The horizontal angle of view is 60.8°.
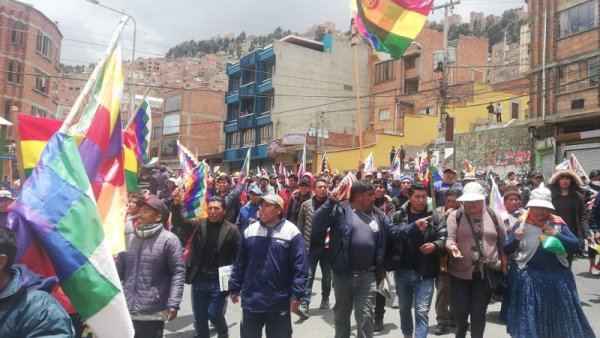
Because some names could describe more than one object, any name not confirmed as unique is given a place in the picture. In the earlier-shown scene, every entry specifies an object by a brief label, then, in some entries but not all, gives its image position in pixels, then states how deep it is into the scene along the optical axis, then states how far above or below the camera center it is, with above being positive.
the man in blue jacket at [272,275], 4.44 -0.73
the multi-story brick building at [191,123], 57.44 +7.43
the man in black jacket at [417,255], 5.19 -0.59
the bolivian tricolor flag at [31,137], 3.54 +0.31
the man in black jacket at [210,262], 5.50 -0.79
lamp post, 20.39 +6.73
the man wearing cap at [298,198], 7.88 -0.09
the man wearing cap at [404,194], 8.15 +0.06
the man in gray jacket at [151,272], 4.43 -0.76
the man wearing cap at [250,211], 7.58 -0.31
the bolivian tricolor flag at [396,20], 10.09 +3.55
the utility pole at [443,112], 21.47 +3.87
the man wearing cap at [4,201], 6.19 -0.26
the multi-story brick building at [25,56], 39.41 +10.01
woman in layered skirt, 4.65 -0.71
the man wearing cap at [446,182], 9.07 +0.32
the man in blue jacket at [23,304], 2.26 -0.56
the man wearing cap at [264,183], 11.17 +0.18
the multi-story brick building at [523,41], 79.38 +25.85
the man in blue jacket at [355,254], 4.97 -0.57
